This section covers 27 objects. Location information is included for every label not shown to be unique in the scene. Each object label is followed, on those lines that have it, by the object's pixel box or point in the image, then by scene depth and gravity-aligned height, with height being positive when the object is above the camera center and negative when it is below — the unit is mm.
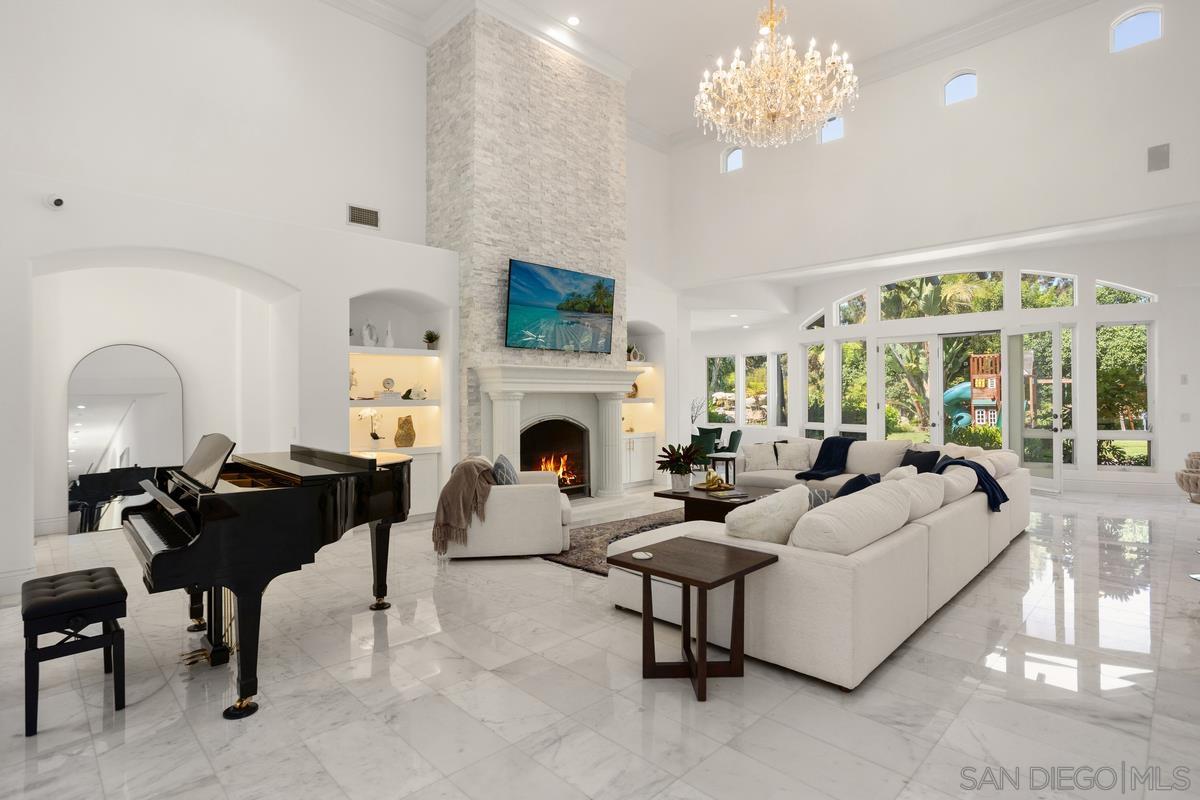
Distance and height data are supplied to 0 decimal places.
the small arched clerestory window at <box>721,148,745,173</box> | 10422 +3899
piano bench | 2723 -975
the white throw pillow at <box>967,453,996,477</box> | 5774 -644
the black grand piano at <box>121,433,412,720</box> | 2785 -642
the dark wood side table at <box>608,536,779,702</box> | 2936 -932
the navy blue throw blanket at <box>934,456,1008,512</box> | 4953 -747
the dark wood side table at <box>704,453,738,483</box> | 10086 -1044
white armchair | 5480 -1145
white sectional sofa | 3023 -1015
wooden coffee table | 6164 -1098
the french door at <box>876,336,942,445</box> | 10297 +69
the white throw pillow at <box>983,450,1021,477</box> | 6016 -654
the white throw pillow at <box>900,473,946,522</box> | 3891 -637
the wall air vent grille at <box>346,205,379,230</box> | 7319 +2095
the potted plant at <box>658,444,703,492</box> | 6684 -756
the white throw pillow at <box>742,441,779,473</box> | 8422 -875
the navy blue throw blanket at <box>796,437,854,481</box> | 7785 -829
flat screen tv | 7656 +1091
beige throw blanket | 5379 -930
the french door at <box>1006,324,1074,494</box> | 9102 -96
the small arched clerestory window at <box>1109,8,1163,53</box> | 7035 +4122
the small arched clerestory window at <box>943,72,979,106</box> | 8242 +4034
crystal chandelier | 5840 +2898
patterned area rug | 5395 -1435
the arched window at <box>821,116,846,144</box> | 9258 +3906
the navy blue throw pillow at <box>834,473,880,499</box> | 4108 -598
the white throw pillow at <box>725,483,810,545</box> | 3473 -693
